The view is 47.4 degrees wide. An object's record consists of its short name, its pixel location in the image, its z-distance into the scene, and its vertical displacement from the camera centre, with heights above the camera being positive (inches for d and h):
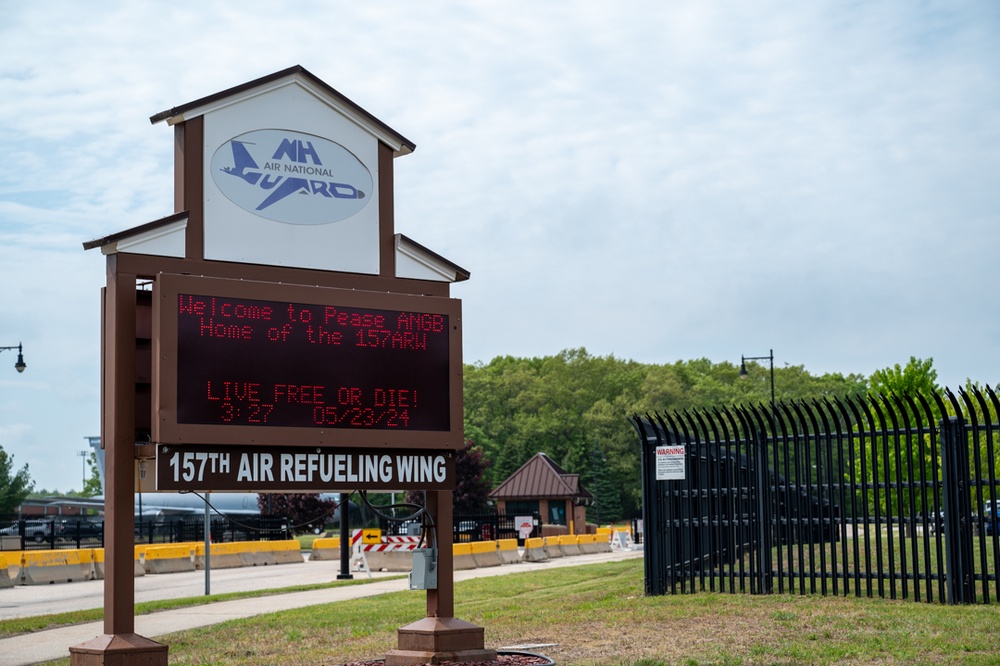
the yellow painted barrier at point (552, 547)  1376.6 -133.2
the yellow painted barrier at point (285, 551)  1353.3 -130.0
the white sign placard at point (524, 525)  1566.2 -119.9
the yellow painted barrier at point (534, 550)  1321.4 -130.5
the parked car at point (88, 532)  1542.9 -124.1
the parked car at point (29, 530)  2142.0 -165.7
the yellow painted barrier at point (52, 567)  1074.1 -116.6
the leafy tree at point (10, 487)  3208.7 -118.4
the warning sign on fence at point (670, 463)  597.6 -14.0
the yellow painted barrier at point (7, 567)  1051.3 -112.1
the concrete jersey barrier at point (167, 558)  1196.5 -122.0
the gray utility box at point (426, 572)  437.1 -50.6
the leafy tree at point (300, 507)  2113.7 -121.0
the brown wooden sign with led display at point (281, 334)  366.6 +36.4
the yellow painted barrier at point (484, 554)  1220.5 -124.0
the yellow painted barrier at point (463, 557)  1177.4 -122.2
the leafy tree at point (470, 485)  2460.6 -98.6
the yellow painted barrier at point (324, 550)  1433.3 -137.0
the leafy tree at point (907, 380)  1483.8 +75.3
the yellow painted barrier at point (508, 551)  1293.1 -128.8
